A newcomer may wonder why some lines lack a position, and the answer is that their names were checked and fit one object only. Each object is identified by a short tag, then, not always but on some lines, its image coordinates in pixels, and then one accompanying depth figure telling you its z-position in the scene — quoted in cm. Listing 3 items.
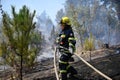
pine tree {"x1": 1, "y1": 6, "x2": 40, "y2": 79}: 760
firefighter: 544
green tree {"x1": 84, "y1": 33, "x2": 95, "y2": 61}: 1165
